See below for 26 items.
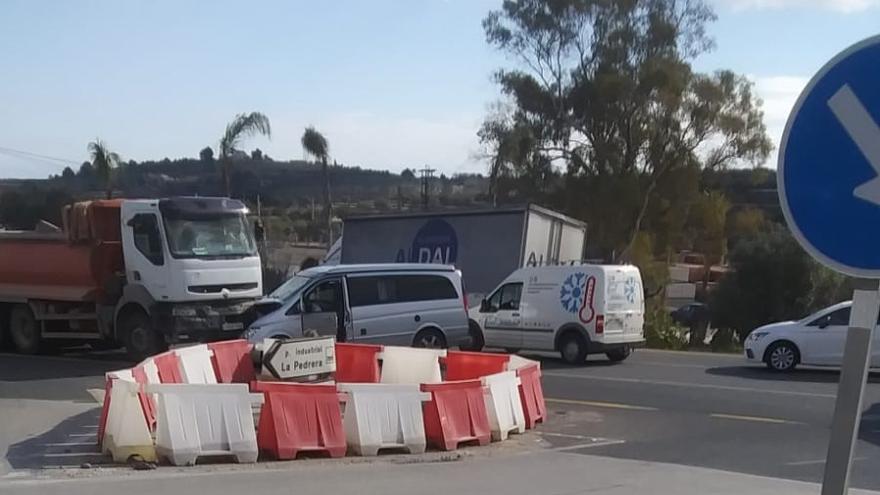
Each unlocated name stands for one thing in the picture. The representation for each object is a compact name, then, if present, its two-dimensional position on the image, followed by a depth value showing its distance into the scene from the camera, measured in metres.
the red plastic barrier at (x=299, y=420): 11.80
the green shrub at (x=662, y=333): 34.75
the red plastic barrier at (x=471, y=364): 15.87
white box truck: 29.08
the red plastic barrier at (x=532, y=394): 14.53
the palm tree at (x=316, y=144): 55.69
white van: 23.11
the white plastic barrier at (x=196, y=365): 14.91
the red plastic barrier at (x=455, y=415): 12.67
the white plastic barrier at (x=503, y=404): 13.45
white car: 21.23
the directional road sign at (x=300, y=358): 15.45
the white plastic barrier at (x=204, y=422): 11.18
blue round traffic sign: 3.39
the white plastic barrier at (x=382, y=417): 12.15
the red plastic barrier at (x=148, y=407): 11.50
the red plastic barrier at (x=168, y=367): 14.02
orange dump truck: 20.83
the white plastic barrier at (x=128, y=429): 11.27
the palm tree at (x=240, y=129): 42.66
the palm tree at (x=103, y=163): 41.56
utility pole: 61.77
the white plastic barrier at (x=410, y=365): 16.41
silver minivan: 20.66
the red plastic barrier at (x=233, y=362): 16.39
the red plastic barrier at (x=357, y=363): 16.95
